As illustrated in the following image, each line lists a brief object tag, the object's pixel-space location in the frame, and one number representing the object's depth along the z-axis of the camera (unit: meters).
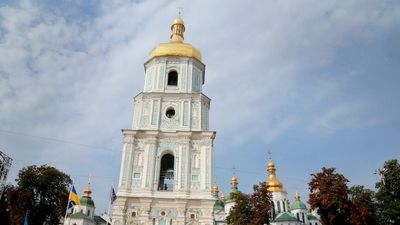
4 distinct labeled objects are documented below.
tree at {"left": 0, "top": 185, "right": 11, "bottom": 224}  31.34
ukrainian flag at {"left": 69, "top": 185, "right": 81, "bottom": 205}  26.41
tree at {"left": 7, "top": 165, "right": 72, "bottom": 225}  31.44
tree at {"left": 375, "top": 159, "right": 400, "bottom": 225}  24.19
